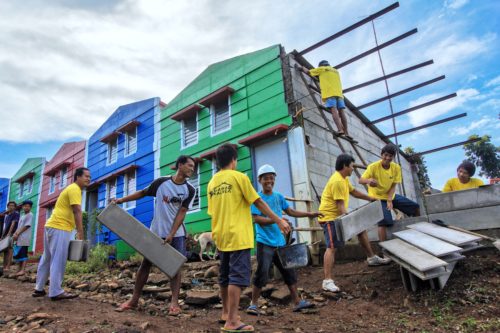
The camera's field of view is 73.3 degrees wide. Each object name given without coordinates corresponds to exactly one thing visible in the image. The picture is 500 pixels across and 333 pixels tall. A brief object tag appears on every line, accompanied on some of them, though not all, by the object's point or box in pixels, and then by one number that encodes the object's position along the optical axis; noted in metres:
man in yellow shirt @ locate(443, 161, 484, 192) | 5.18
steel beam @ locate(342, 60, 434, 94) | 8.23
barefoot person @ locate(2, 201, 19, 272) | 7.60
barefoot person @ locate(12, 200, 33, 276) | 7.09
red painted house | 16.66
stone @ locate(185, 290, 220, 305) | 3.92
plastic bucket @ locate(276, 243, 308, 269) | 3.61
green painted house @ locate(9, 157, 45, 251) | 18.91
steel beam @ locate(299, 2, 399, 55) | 7.50
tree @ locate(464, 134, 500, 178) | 20.89
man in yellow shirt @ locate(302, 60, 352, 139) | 7.84
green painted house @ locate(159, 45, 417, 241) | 8.45
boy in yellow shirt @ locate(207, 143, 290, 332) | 2.86
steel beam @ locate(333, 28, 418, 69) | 7.71
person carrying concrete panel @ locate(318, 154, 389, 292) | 4.29
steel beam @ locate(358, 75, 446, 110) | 8.59
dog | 8.73
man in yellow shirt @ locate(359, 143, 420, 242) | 4.99
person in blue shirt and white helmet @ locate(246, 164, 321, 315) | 3.64
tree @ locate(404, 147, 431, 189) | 16.77
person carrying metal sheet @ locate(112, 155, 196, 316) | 3.65
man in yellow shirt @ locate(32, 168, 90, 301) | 3.95
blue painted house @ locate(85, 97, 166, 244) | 12.48
